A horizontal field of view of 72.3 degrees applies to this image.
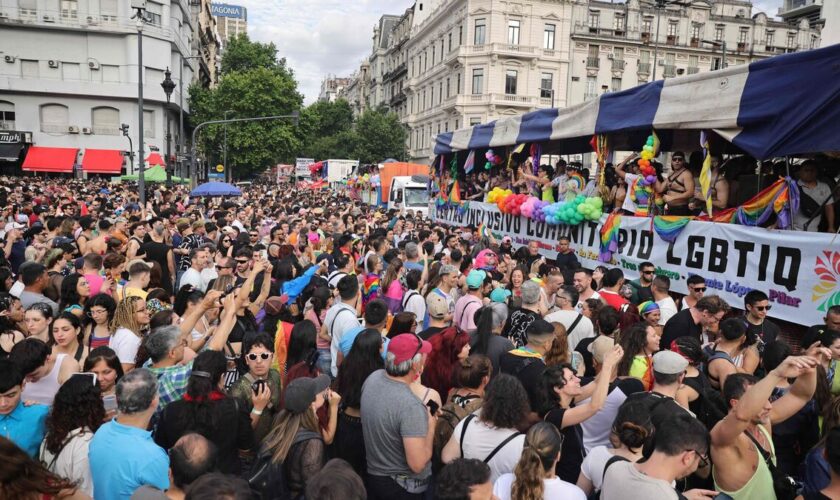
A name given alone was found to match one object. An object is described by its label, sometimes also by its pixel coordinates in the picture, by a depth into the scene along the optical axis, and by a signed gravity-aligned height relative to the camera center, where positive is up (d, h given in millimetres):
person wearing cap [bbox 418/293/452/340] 5281 -1184
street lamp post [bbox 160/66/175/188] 18547 +2750
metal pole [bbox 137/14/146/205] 17359 +977
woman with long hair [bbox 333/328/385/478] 3816 -1479
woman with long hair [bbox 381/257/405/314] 6934 -1301
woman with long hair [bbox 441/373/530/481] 3117 -1342
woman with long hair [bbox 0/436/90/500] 2191 -1220
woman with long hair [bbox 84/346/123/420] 3841 -1353
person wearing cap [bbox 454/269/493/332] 6109 -1268
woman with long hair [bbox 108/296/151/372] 4746 -1366
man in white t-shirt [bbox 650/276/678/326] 6277 -1107
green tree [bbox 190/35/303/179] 51594 +5505
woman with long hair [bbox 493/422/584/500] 2752 -1381
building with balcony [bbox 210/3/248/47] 141338 +43485
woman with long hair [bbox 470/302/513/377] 4777 -1292
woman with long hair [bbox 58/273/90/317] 5707 -1255
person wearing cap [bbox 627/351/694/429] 3444 -1159
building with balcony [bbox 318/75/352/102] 155688 +25379
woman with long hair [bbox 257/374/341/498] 3227 -1495
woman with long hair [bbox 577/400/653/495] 3109 -1361
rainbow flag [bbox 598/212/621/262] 8836 -701
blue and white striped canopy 5781 +1094
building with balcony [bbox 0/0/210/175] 41812 +6274
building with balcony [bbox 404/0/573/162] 45031 +10142
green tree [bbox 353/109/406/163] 56438 +4046
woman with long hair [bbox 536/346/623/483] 3576 -1373
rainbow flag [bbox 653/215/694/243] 7535 -425
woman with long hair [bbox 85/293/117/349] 4859 -1297
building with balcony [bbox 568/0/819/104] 48219 +13190
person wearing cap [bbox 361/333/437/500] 3443 -1489
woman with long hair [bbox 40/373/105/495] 3047 -1435
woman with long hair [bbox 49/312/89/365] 4434 -1329
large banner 5684 -758
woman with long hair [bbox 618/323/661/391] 4141 -1161
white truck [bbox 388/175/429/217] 22672 -442
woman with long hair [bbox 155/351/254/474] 3344 -1452
